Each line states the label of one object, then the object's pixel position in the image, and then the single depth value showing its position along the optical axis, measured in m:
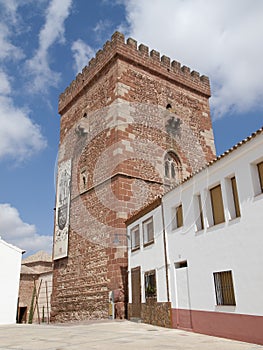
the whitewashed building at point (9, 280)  15.43
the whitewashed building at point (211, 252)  6.71
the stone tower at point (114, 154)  13.41
